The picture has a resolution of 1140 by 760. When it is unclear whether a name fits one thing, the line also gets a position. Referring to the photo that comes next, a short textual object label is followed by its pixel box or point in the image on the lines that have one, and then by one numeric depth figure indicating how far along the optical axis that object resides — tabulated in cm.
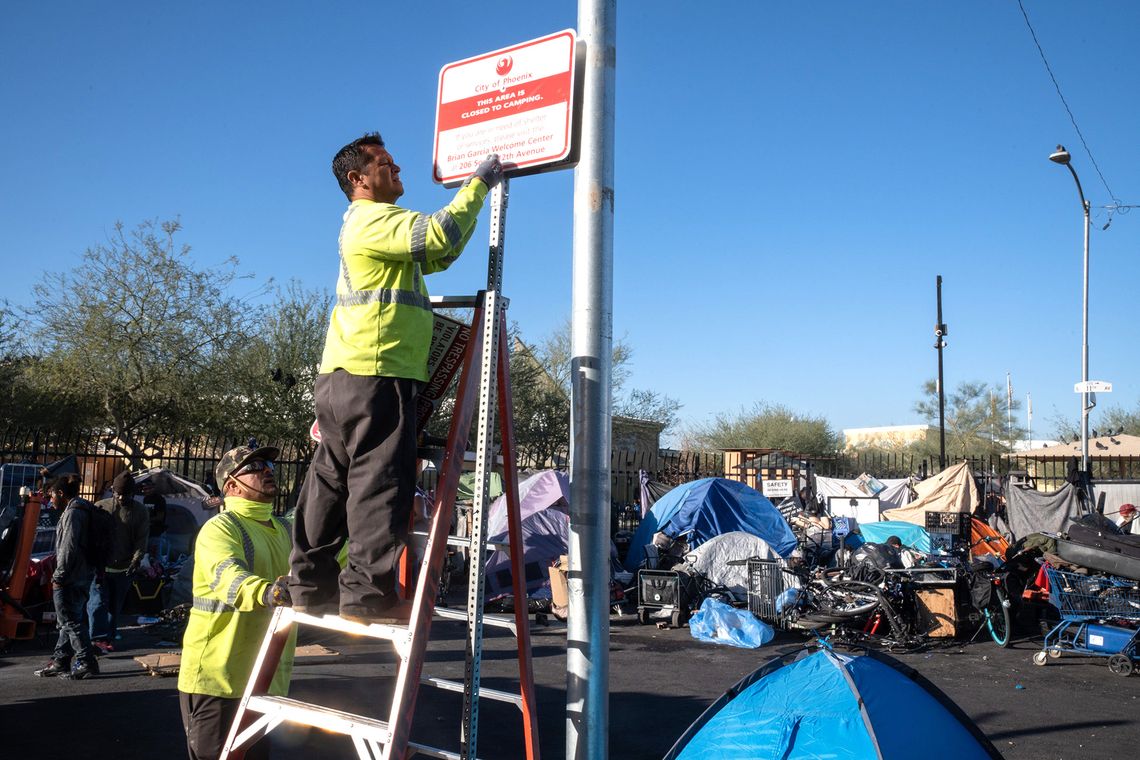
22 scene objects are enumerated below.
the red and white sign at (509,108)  316
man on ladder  282
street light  1953
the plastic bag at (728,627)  1186
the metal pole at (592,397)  299
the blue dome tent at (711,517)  1761
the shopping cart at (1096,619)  1009
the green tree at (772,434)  5366
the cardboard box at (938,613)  1204
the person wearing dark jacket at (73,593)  866
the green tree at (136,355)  2247
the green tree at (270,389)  2353
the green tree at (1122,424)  4709
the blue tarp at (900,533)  1766
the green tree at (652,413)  3956
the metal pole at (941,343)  2901
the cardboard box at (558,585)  1359
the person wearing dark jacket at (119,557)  1003
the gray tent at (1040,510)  1795
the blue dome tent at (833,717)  445
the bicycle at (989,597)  1205
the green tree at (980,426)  5559
